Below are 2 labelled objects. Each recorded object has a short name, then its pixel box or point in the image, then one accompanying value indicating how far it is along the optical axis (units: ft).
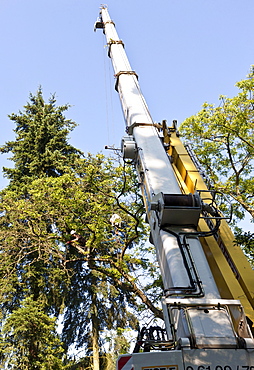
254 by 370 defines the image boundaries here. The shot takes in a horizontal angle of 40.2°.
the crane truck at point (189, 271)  11.94
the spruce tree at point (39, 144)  71.20
